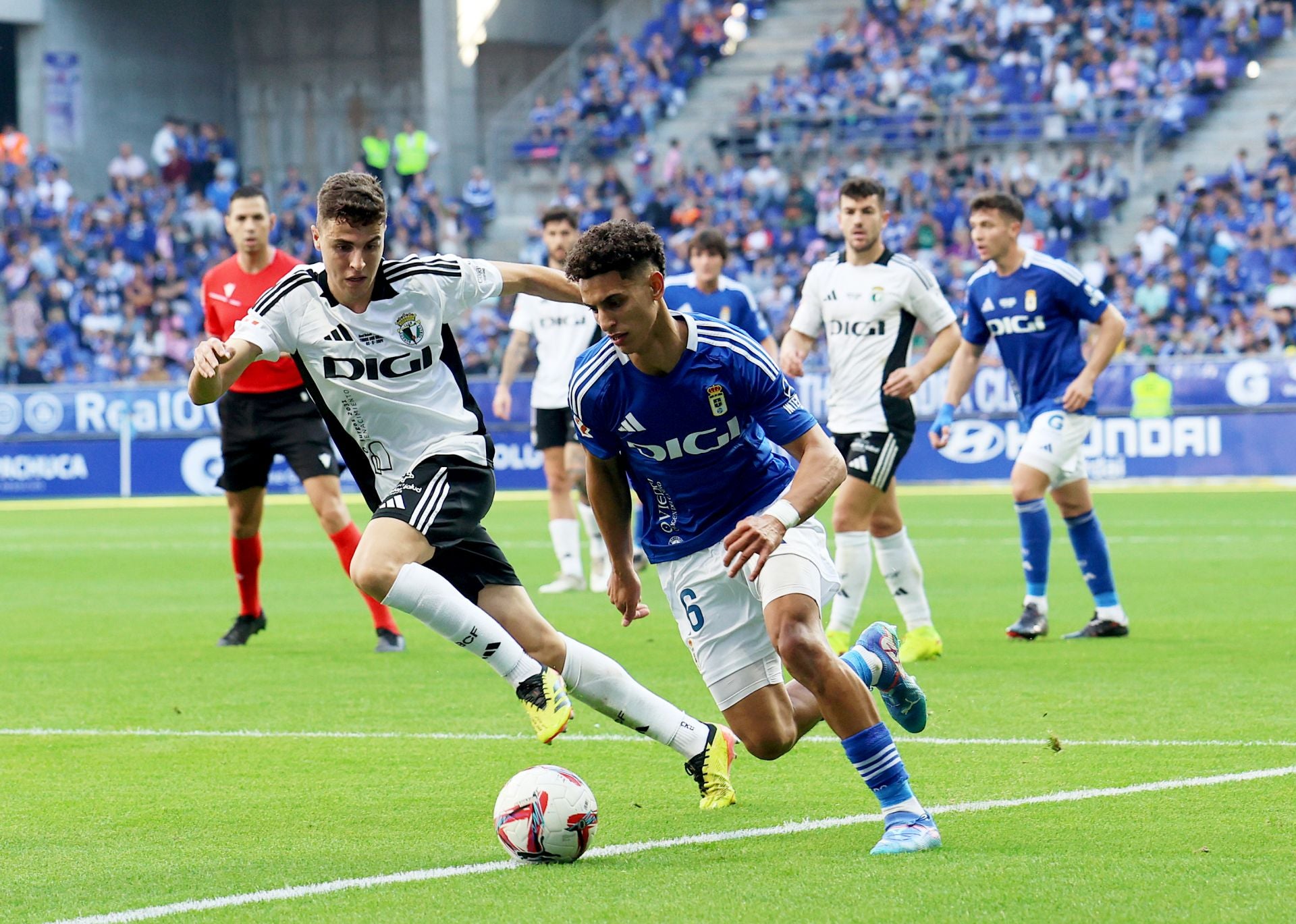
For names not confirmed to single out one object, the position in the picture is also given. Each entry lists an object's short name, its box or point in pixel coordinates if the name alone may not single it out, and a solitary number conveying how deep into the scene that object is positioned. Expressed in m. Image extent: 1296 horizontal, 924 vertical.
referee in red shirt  19.92
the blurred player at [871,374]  18.89
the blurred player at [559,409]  26.12
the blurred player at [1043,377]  20.20
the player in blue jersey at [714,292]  23.09
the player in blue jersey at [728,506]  10.07
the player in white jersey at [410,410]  11.87
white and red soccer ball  10.16
